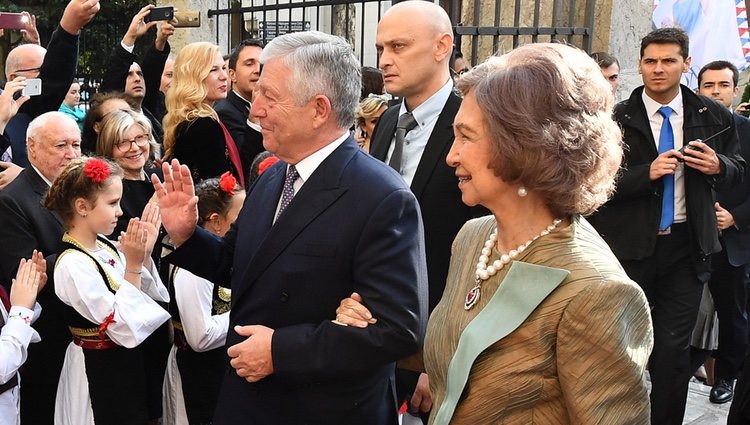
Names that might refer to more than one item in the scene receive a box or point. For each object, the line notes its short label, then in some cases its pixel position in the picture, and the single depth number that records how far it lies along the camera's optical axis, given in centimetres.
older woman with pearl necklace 186
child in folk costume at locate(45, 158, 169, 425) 368
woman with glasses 466
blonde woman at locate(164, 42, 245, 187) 508
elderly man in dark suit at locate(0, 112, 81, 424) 404
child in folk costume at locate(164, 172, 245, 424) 392
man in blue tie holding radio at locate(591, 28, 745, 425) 470
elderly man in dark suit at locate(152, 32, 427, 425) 238
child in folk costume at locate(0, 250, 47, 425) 340
